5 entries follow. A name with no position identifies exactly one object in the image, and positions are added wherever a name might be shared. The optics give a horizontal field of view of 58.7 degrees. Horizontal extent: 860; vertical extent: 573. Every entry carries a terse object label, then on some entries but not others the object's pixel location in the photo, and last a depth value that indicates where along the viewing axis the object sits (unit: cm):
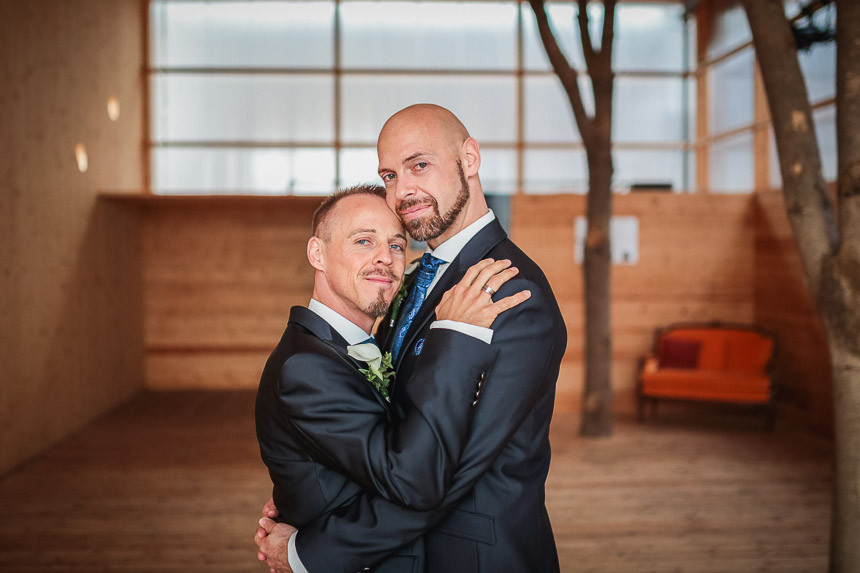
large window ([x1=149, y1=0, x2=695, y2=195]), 1019
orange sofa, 715
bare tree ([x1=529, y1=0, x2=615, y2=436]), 641
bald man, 169
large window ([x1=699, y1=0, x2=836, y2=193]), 721
